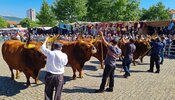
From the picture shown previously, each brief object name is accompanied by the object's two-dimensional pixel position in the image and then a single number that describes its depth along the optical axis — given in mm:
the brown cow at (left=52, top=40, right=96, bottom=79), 5382
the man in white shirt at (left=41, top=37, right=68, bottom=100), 3232
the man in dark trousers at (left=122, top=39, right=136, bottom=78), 5839
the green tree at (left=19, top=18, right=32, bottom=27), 52800
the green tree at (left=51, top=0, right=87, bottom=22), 21197
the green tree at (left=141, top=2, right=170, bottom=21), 31018
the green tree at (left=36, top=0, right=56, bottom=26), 23578
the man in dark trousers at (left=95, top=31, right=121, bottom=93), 4320
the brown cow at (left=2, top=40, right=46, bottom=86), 4506
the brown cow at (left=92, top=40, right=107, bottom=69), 6627
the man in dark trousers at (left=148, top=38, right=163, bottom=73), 6262
